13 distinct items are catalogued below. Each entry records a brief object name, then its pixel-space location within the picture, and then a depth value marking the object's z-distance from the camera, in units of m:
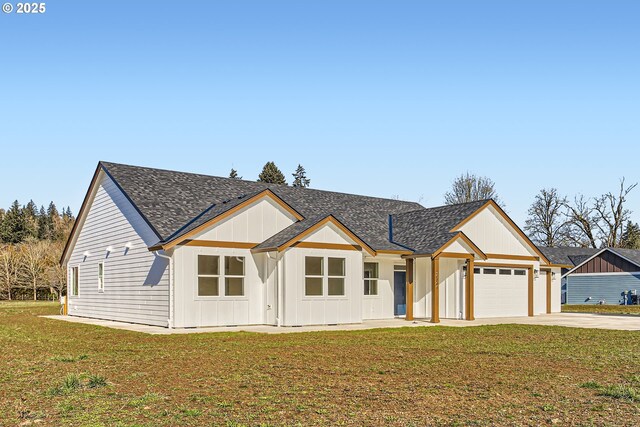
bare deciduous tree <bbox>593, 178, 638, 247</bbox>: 65.75
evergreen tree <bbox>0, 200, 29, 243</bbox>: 80.88
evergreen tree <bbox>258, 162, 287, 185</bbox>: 54.56
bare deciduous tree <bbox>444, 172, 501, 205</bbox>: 62.03
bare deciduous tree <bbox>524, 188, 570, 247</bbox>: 68.94
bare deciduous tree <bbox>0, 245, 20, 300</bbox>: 55.28
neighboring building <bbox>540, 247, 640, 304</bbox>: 46.78
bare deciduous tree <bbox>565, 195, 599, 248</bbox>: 67.88
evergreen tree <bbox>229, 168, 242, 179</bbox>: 57.75
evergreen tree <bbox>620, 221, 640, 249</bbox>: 66.69
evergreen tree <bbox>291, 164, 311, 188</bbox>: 61.50
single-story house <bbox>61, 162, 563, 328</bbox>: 20.78
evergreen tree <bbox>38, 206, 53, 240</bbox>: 90.68
